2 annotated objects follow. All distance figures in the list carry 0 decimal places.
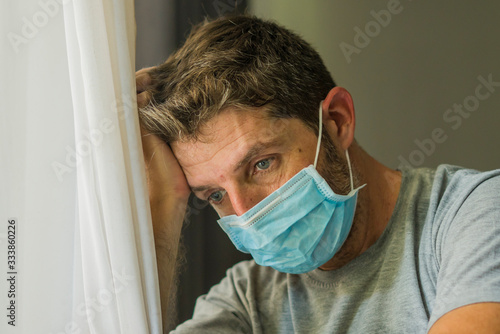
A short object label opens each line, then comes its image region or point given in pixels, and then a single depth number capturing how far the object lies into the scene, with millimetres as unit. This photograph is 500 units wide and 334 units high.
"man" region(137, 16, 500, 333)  1179
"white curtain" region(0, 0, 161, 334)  799
